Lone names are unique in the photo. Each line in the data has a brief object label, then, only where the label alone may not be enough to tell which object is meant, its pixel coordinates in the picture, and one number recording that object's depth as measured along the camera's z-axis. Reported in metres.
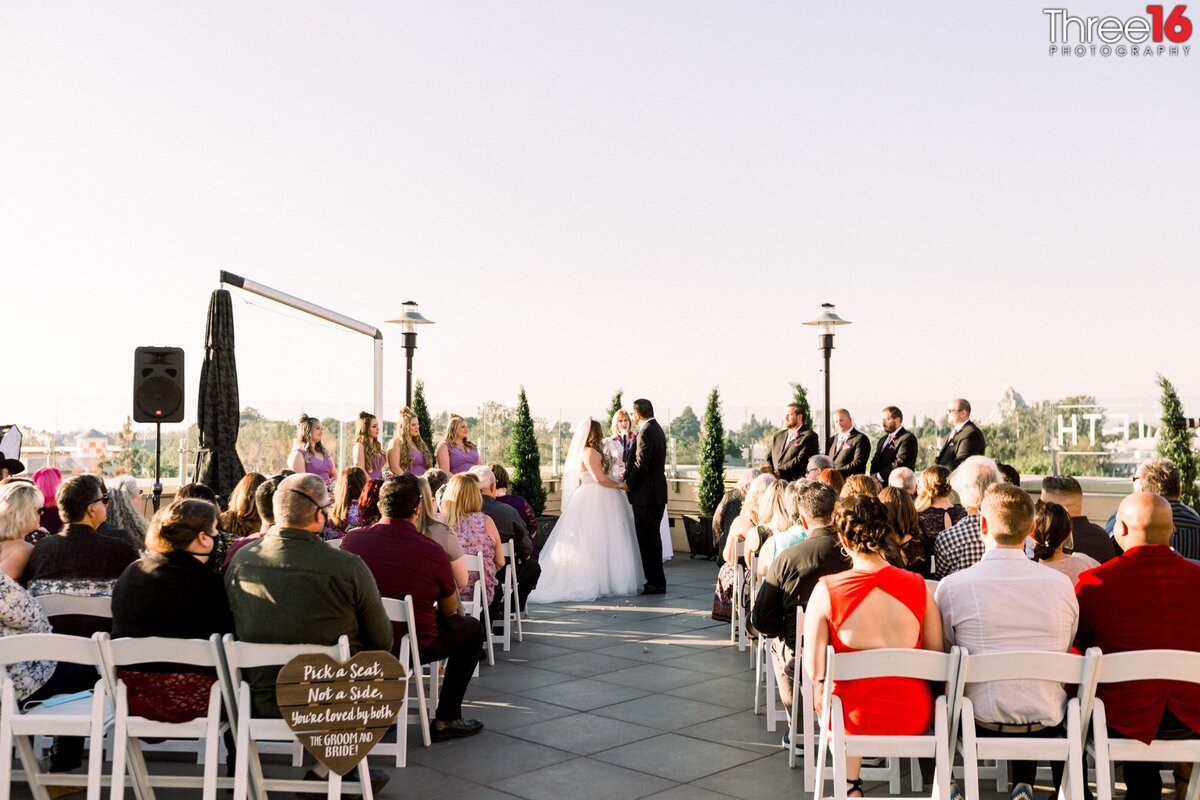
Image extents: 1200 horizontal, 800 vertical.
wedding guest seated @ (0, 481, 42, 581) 5.01
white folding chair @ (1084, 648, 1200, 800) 3.61
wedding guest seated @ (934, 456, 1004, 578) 5.39
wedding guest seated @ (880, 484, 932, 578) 5.34
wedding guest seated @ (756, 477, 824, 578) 5.66
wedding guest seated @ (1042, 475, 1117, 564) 5.22
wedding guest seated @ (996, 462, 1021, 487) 6.98
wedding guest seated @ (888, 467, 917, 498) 7.03
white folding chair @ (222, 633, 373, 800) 3.88
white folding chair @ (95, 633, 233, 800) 3.82
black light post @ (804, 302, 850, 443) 13.77
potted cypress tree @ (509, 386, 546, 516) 15.84
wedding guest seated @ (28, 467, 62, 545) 7.69
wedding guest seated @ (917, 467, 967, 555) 6.14
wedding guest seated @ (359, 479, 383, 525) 5.89
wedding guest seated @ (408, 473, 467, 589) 5.79
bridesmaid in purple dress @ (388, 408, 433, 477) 10.06
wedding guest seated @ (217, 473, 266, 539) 5.97
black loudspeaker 9.73
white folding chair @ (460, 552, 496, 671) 6.71
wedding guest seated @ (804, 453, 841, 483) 8.14
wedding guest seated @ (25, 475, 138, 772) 4.82
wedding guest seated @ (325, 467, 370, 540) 6.58
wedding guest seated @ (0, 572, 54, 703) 4.21
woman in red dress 3.89
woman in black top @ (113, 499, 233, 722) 4.17
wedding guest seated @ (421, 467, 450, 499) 8.09
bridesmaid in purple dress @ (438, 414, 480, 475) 10.57
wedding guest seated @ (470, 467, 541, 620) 8.08
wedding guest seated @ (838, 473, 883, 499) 5.59
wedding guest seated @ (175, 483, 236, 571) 5.38
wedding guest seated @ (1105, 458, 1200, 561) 5.74
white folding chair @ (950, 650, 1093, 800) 3.61
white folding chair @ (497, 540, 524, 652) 7.78
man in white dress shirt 3.80
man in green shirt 4.14
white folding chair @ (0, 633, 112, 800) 3.84
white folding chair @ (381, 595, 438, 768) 4.96
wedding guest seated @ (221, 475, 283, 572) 5.41
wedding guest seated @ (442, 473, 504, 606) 7.04
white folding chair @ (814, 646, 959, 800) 3.64
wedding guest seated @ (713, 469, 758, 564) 9.44
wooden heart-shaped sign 3.80
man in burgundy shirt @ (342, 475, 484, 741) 5.21
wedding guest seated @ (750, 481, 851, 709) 4.89
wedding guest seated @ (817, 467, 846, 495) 6.65
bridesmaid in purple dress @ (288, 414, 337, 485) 9.70
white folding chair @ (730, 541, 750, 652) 7.39
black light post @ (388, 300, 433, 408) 13.26
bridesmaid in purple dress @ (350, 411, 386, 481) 9.72
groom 10.71
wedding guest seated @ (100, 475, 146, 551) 5.76
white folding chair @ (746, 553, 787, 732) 5.61
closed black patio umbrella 8.04
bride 10.58
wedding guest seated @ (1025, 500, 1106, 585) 4.56
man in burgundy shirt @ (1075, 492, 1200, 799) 3.77
